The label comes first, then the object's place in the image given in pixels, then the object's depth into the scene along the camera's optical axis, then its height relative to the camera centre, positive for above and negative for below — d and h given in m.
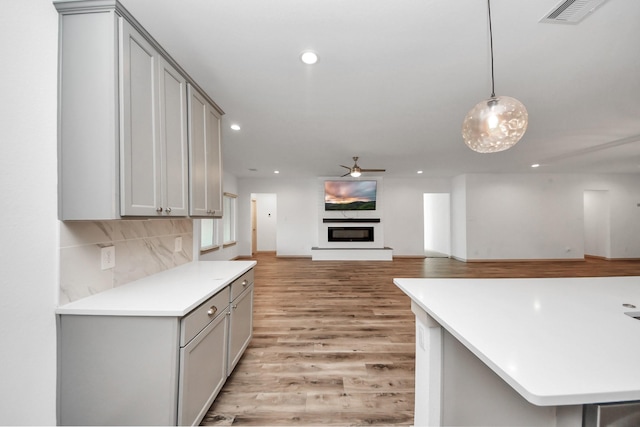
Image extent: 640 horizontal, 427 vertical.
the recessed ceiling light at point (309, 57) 1.87 +1.26
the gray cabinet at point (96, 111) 1.22 +0.55
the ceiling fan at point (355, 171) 4.93 +0.93
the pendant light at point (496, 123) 1.41 +0.55
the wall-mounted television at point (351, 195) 7.51 +0.68
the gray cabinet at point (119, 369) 1.23 -0.75
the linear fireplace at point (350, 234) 7.60 -0.54
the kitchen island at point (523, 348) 0.67 -0.46
